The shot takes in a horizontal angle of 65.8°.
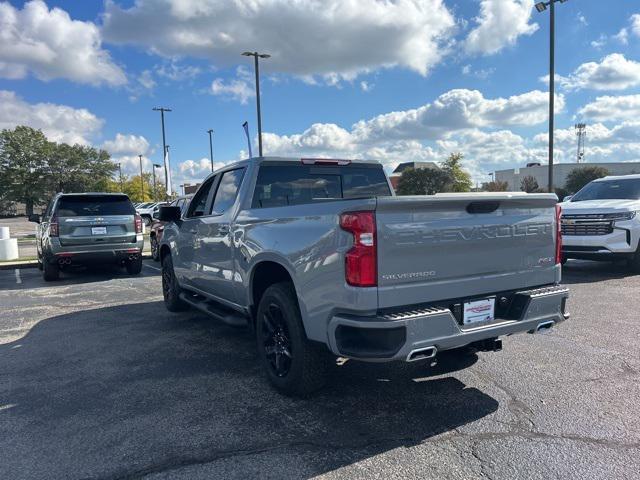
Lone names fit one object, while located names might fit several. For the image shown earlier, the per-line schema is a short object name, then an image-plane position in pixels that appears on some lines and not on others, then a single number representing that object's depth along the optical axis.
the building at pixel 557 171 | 85.19
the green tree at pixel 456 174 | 62.12
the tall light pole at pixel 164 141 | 36.72
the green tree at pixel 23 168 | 68.25
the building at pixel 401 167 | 71.10
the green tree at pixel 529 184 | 66.08
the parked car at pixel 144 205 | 46.35
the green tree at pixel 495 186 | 55.63
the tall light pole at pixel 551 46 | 16.27
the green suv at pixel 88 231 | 9.85
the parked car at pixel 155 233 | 12.62
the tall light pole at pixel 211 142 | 47.21
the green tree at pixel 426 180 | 60.88
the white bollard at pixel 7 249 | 14.18
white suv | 8.97
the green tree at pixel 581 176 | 63.44
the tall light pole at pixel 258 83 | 23.73
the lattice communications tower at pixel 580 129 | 97.31
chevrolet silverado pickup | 3.12
